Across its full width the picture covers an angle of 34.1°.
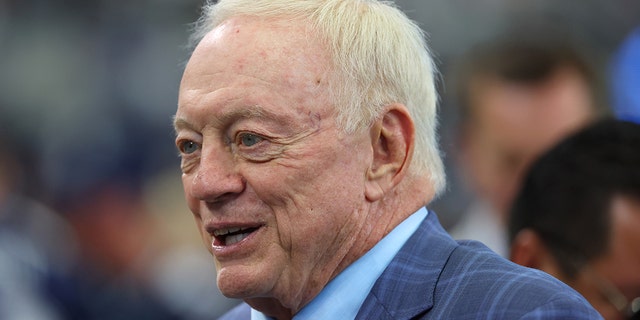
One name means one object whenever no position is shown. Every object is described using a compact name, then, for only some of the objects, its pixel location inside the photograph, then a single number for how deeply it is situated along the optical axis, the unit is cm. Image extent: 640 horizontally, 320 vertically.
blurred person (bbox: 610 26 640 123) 809
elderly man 274
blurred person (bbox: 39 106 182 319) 738
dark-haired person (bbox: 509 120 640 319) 358
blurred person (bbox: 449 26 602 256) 574
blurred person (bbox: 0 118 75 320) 649
